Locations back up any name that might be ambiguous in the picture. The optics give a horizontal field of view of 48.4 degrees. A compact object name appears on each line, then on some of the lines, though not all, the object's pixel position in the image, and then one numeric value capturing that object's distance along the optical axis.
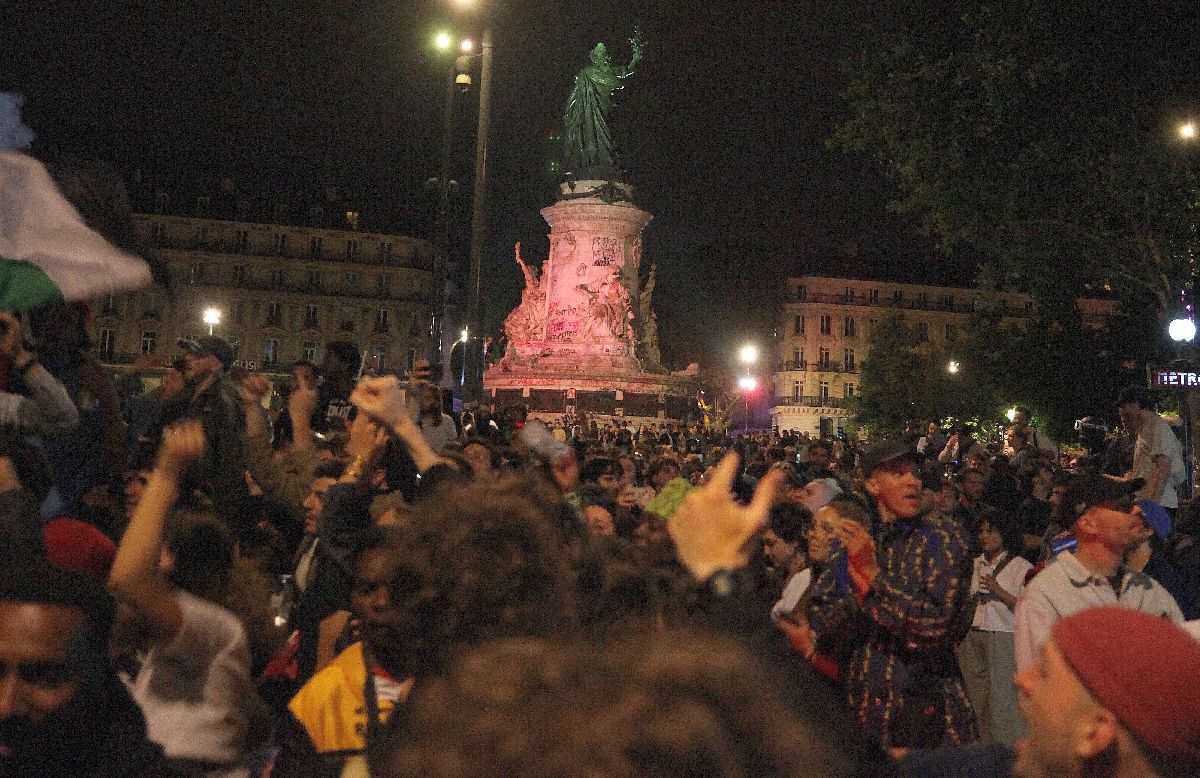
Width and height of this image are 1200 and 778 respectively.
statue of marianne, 50.28
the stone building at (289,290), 80.56
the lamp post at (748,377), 36.12
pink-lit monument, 48.41
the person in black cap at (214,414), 6.32
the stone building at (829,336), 91.50
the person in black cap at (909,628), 4.55
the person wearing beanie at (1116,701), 2.27
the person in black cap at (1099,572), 4.98
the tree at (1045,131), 20.06
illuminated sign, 14.84
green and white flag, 4.50
